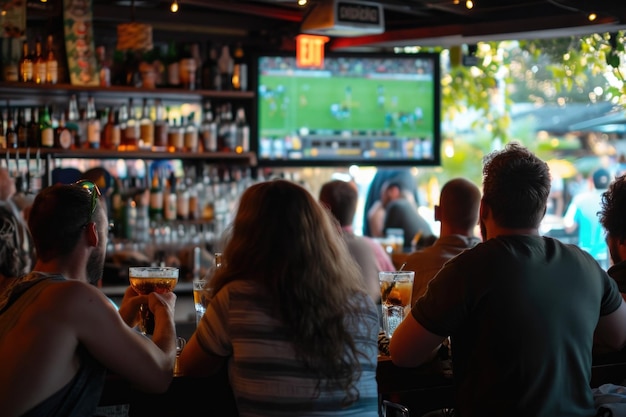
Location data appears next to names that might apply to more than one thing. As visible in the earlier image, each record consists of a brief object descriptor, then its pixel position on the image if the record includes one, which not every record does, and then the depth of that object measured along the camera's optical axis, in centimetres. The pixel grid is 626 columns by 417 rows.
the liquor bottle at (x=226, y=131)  684
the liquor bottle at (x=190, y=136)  676
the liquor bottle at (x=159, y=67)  670
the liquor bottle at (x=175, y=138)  671
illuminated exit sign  662
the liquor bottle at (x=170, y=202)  674
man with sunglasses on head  228
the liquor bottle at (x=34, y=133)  626
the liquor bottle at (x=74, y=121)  638
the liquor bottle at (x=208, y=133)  680
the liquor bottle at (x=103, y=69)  643
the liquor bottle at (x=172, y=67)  670
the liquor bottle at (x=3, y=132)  620
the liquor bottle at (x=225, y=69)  690
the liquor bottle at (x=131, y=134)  658
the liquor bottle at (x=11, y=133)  621
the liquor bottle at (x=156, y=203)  671
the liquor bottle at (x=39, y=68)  621
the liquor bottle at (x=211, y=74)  685
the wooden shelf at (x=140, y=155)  625
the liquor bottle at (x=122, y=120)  660
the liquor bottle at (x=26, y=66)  618
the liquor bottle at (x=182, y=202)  680
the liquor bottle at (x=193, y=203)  686
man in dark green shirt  262
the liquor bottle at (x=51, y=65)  621
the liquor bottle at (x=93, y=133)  643
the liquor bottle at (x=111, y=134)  652
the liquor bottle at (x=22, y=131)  626
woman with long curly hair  230
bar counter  272
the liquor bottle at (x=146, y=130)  667
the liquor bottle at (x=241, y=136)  686
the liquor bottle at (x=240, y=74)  688
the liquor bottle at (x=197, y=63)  682
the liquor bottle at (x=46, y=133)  624
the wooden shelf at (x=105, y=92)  616
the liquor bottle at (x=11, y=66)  614
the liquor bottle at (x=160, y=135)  668
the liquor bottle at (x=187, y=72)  670
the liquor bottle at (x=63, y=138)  630
